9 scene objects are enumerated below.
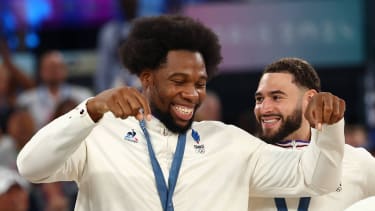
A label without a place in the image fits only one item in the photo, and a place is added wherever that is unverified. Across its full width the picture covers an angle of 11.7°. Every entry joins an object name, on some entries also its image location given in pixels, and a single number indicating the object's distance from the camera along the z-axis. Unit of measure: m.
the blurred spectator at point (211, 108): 14.38
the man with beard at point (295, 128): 8.02
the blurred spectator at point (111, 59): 14.63
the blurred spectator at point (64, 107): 14.00
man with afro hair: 7.10
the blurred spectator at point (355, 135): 14.57
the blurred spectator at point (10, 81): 15.88
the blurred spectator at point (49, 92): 15.36
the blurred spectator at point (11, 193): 10.80
